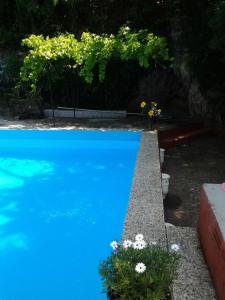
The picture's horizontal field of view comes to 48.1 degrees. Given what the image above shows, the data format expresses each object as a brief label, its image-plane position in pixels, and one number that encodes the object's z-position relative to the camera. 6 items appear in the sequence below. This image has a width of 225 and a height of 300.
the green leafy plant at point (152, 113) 7.70
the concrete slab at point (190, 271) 2.58
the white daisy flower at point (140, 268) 2.05
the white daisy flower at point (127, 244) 2.33
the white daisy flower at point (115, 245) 2.38
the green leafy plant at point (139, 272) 2.12
